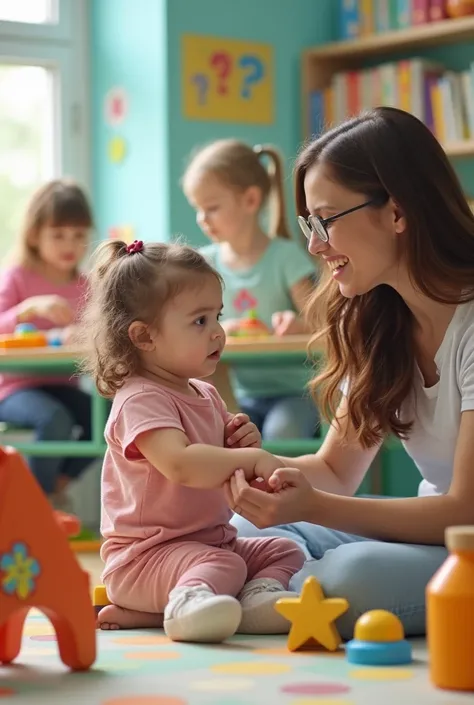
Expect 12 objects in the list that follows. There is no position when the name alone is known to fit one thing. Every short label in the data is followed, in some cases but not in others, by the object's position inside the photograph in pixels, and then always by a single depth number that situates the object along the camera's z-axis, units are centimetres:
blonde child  356
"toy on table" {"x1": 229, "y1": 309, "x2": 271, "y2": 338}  336
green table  320
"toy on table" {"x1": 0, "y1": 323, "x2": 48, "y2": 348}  354
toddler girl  222
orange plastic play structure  194
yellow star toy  208
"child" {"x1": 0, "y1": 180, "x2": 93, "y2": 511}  381
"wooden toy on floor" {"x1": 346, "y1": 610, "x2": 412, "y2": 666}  200
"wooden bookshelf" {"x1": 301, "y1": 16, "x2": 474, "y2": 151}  406
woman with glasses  217
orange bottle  185
